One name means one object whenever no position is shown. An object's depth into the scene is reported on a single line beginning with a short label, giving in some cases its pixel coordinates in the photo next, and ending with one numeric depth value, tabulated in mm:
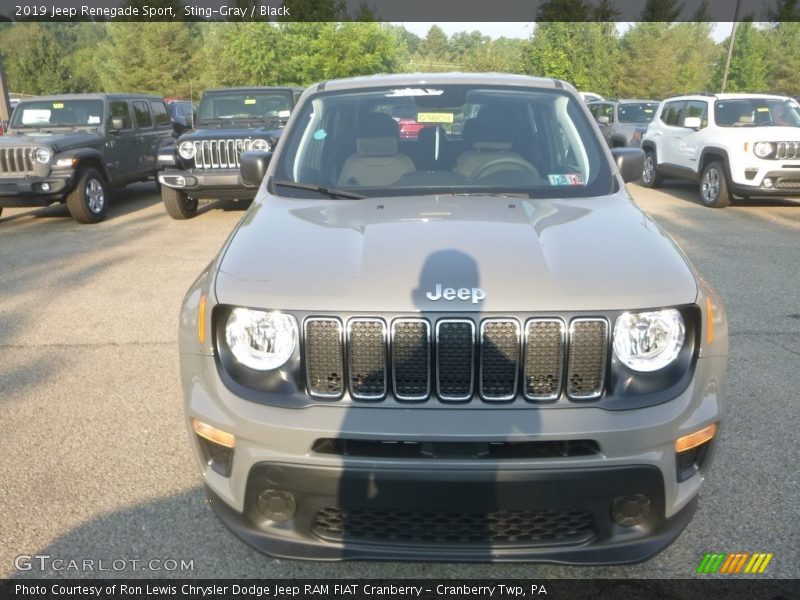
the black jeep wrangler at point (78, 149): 9594
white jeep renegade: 10352
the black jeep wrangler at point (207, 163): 9648
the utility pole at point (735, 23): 30547
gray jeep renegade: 2135
